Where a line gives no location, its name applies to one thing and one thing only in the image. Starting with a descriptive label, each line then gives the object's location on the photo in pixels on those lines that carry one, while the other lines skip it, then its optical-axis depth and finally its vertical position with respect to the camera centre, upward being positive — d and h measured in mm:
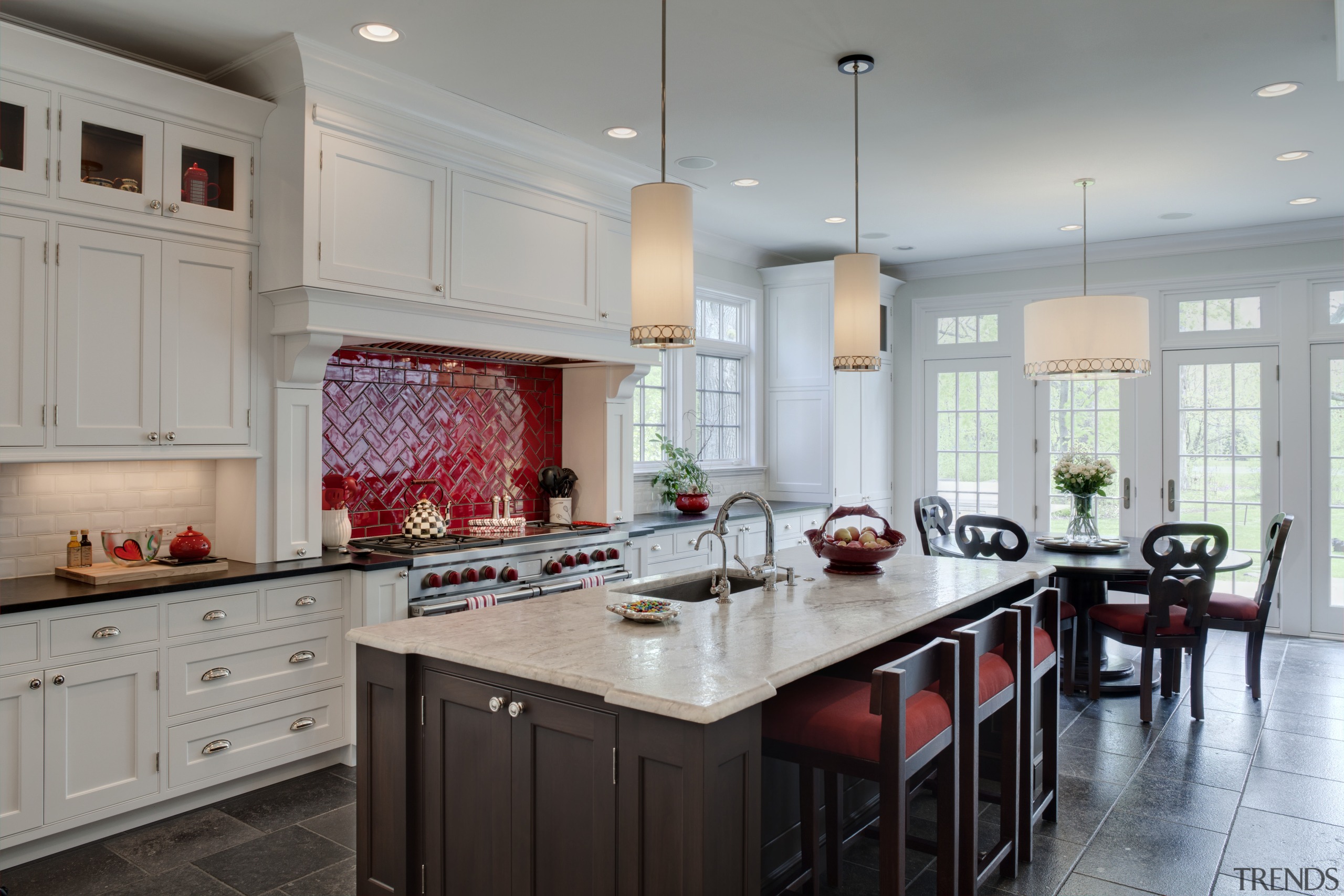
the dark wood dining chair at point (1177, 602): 4371 -748
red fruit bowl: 3352 -394
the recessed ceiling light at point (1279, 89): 3676 +1476
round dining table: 4520 -650
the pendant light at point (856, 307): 3504 +547
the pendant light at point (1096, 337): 4676 +582
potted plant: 5930 -209
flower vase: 5164 -412
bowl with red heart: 3387 -386
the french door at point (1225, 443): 6301 +45
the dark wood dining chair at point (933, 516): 5375 -421
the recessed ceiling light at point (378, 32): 3213 +1481
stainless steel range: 3852 -545
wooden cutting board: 3164 -458
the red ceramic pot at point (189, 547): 3453 -388
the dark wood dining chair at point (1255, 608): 4539 -812
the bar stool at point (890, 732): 2111 -708
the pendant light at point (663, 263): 2646 +539
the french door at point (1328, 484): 6094 -231
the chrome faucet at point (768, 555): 2939 -377
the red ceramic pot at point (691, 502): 5840 -355
